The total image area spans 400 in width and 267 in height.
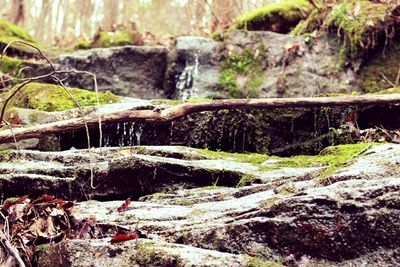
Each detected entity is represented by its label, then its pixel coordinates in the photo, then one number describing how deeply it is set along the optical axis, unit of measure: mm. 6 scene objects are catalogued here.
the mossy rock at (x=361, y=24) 8164
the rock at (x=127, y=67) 9250
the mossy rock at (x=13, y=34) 10133
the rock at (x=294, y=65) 8203
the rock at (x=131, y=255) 2709
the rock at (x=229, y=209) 2727
